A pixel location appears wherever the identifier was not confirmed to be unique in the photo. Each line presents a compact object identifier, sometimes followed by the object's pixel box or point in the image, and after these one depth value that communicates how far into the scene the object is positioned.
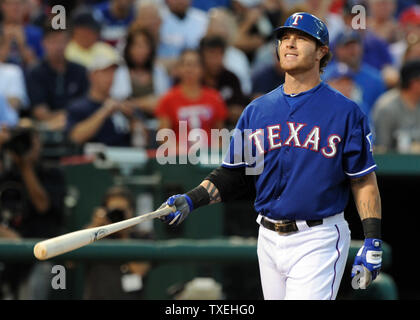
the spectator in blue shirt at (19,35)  17.91
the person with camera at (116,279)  11.12
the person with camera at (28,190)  12.91
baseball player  7.87
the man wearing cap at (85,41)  17.78
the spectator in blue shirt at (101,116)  14.87
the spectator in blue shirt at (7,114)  15.80
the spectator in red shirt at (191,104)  14.78
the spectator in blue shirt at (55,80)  16.75
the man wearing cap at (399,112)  14.56
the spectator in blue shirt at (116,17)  18.92
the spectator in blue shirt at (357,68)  16.55
